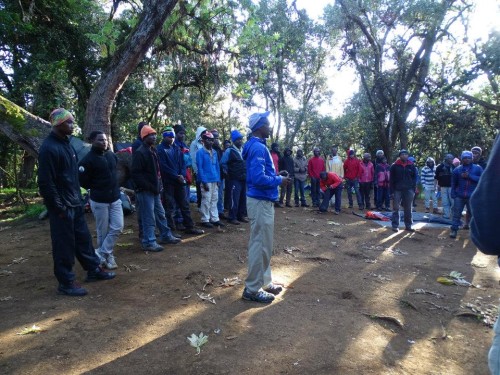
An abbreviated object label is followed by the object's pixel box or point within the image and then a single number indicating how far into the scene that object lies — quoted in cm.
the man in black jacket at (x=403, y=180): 873
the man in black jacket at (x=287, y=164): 1148
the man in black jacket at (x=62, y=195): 404
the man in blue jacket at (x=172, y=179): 678
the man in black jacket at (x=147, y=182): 579
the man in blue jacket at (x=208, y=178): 761
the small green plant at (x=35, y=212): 970
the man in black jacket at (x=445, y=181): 1071
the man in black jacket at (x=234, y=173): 840
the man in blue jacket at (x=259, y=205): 410
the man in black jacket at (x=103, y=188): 488
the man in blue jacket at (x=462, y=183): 809
